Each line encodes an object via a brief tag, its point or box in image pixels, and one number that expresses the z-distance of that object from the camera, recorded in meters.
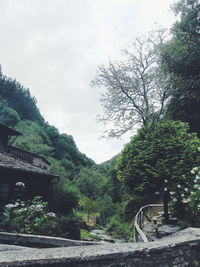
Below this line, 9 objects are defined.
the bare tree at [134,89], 15.18
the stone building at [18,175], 10.80
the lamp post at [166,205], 6.79
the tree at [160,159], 6.11
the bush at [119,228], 13.62
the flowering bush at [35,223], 7.08
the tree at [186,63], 11.81
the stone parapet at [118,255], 1.29
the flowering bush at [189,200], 4.84
